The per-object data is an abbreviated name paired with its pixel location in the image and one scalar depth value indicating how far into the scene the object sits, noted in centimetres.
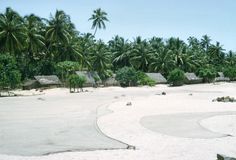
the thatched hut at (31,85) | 6794
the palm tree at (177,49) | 9656
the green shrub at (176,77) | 8375
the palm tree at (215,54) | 12246
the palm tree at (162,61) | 8973
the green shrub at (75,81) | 6291
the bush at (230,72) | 10568
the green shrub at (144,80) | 8006
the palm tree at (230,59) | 12529
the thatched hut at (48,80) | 6801
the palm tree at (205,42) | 12756
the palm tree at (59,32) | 7138
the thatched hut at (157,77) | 8625
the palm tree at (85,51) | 7712
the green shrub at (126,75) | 7738
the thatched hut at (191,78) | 9468
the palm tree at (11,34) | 5938
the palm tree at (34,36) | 6800
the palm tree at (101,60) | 7919
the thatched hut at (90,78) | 7569
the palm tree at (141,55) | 8879
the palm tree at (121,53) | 8994
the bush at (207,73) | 9733
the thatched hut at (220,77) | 10993
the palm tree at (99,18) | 8925
